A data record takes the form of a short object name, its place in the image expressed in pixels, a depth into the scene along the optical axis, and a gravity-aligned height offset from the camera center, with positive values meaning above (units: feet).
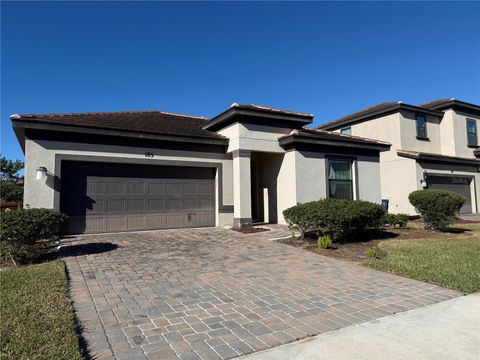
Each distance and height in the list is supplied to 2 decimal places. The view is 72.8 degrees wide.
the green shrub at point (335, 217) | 31.04 -1.76
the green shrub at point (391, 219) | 42.71 -2.75
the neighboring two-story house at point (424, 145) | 65.60 +11.93
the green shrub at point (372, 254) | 26.58 -4.52
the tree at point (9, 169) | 135.31 +14.86
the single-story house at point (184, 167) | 36.37 +4.54
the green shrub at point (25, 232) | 22.08 -1.96
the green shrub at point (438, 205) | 38.22 -0.88
